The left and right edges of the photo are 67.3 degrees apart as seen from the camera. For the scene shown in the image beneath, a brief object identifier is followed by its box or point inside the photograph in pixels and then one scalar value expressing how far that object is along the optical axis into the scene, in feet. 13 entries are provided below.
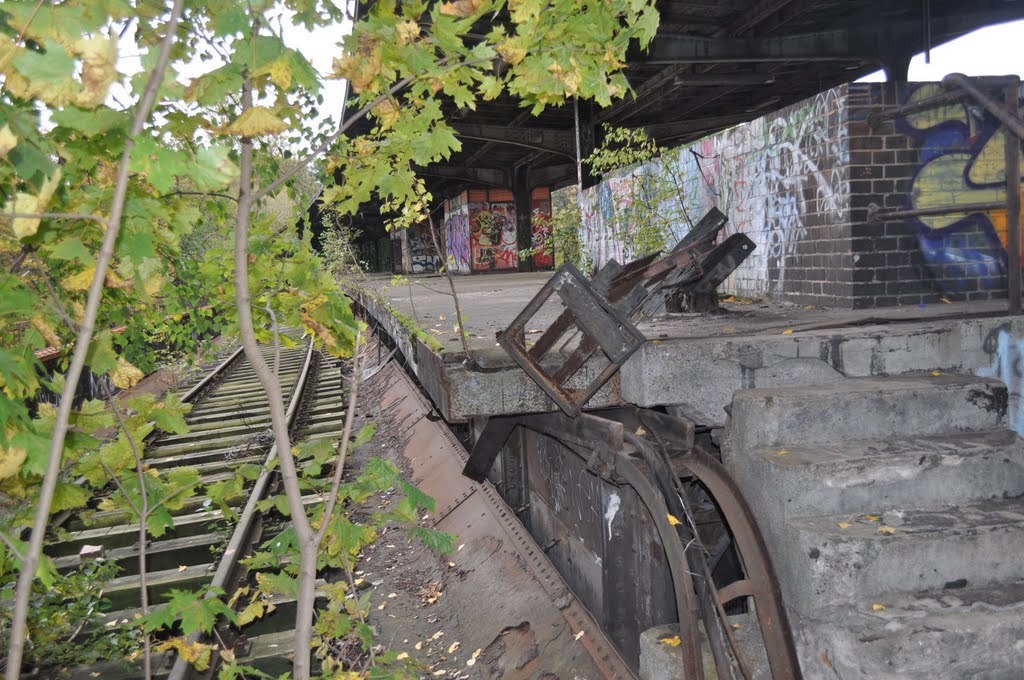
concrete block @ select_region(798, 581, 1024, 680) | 9.37
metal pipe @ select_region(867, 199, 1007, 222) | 12.17
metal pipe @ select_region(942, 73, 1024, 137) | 11.78
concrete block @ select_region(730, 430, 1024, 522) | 10.64
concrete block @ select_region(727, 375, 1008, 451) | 11.82
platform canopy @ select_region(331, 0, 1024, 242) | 39.42
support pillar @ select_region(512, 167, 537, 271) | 89.04
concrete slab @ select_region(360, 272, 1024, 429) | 12.87
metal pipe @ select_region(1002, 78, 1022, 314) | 11.87
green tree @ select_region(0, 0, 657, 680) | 5.21
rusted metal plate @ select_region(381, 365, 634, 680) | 13.16
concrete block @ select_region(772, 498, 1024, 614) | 9.96
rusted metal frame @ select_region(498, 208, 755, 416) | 12.63
